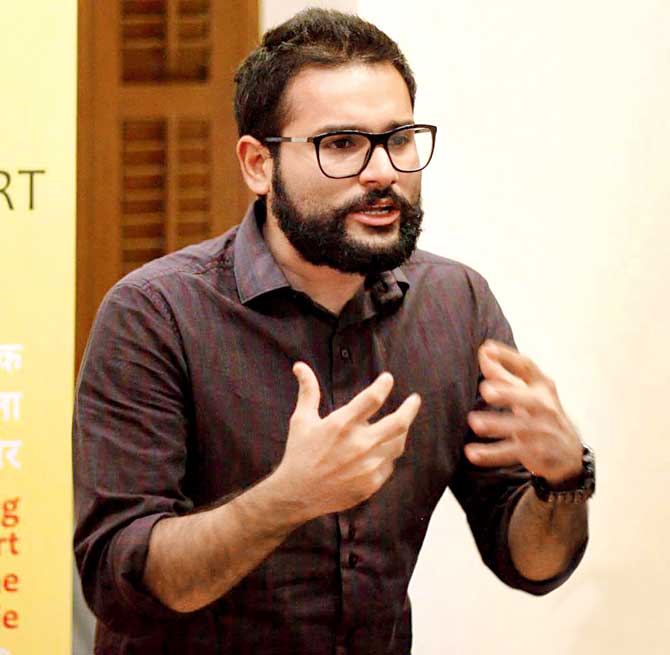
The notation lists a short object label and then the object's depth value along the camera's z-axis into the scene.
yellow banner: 4.27
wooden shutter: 5.46
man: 2.58
